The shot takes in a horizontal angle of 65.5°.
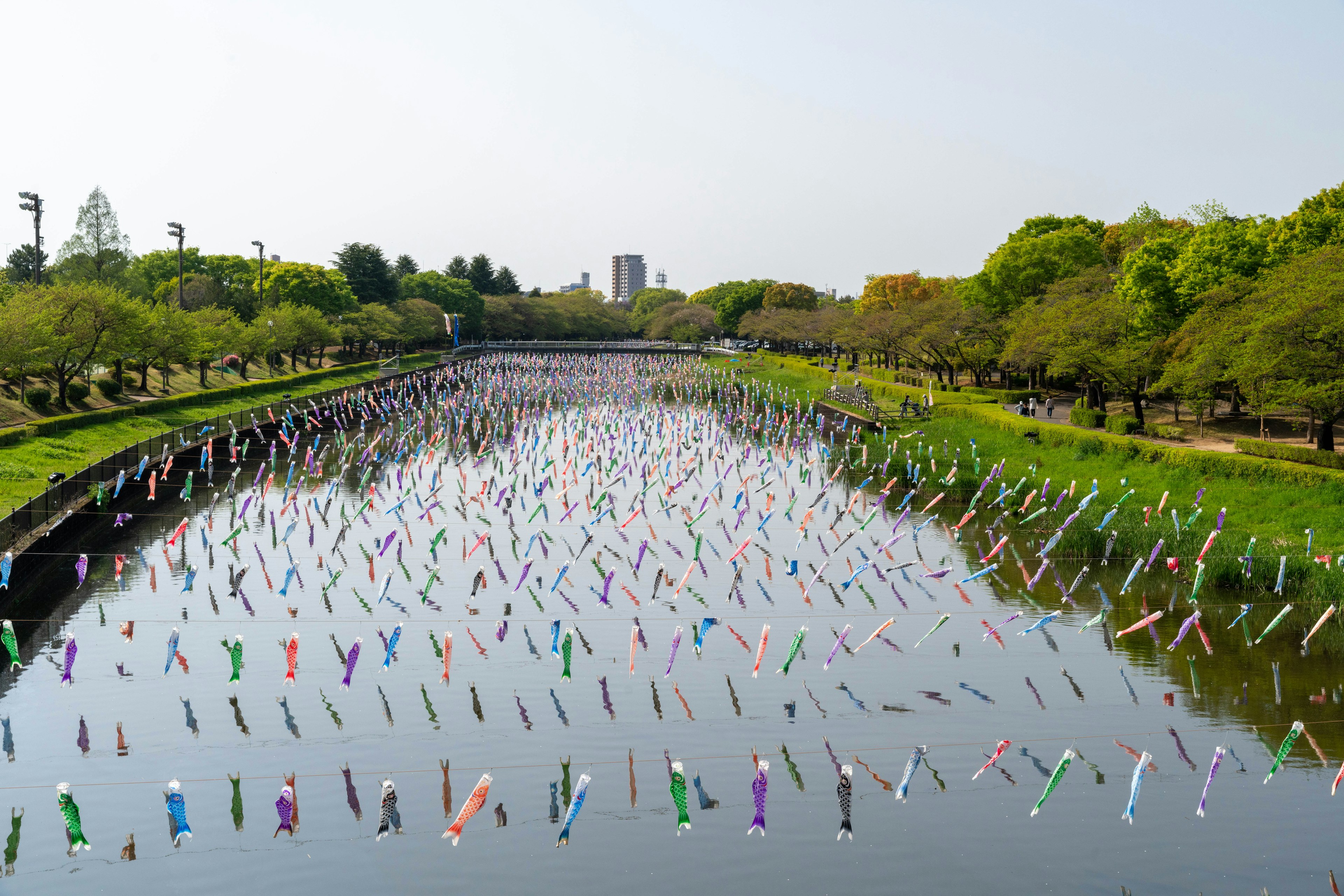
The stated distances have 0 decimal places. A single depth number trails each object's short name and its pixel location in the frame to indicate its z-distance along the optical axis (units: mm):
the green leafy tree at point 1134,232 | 81625
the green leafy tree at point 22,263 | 119062
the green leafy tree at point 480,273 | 182500
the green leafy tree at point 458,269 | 181375
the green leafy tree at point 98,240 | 106875
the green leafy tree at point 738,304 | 173875
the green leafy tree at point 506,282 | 187875
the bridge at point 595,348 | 156500
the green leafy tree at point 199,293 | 99875
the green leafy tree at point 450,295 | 157250
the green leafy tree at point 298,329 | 84688
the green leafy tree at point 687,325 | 182625
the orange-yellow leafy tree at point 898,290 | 135250
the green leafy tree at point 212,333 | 65188
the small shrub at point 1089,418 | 45531
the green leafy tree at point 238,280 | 98188
